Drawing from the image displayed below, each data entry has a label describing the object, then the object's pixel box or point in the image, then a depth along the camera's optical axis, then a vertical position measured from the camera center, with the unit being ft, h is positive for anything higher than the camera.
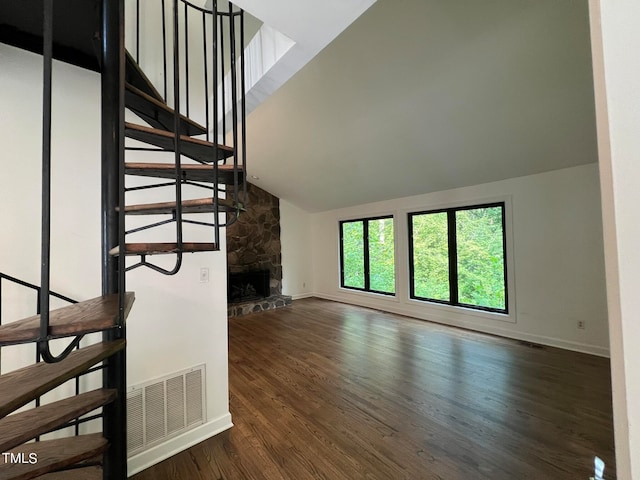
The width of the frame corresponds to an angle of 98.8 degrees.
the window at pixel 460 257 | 13.23 -0.68
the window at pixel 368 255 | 18.33 -0.62
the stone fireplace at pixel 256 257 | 19.88 -0.55
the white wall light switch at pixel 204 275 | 6.61 -0.58
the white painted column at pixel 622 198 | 1.45 +0.23
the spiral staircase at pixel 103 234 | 2.51 +0.27
